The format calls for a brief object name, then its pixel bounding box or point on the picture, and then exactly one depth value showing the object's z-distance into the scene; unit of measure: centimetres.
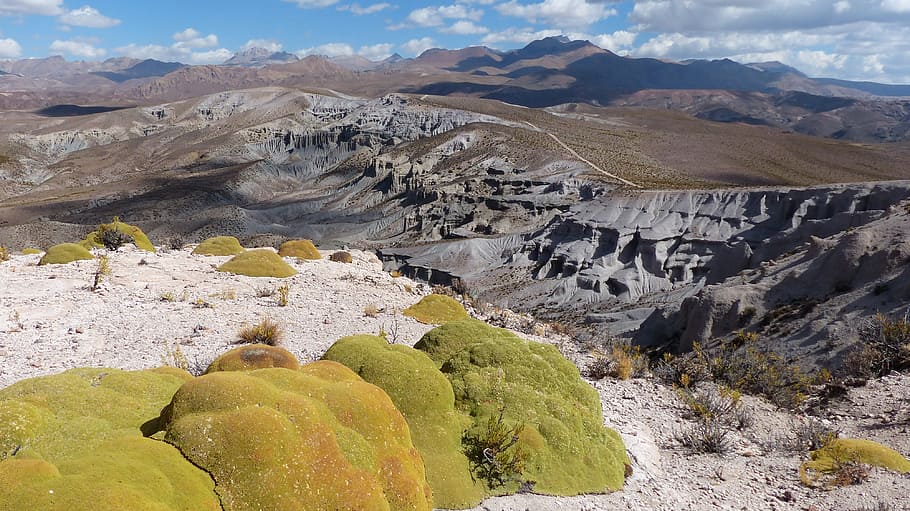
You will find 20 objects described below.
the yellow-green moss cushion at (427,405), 566
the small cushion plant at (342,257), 2408
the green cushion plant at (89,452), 339
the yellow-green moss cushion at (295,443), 404
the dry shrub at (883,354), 1030
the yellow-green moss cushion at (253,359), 674
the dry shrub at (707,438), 787
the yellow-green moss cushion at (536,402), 641
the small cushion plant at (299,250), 2116
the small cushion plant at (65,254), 1560
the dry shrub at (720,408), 887
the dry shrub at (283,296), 1383
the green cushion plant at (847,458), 681
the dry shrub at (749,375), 998
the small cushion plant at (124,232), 1949
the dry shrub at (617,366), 1090
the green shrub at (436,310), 1399
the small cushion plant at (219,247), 1974
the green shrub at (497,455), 596
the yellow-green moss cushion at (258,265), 1641
